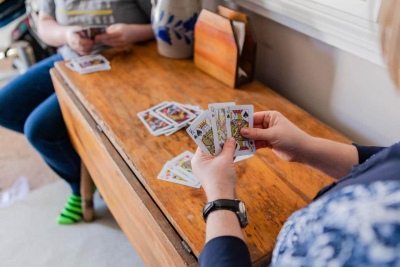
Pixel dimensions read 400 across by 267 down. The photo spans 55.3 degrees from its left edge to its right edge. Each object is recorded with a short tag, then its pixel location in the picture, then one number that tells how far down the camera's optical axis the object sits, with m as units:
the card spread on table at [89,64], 1.52
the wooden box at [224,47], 1.34
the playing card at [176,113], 1.23
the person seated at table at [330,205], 0.52
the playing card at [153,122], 1.20
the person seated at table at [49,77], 1.63
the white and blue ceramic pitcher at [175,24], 1.49
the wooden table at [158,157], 0.91
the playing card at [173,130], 1.20
